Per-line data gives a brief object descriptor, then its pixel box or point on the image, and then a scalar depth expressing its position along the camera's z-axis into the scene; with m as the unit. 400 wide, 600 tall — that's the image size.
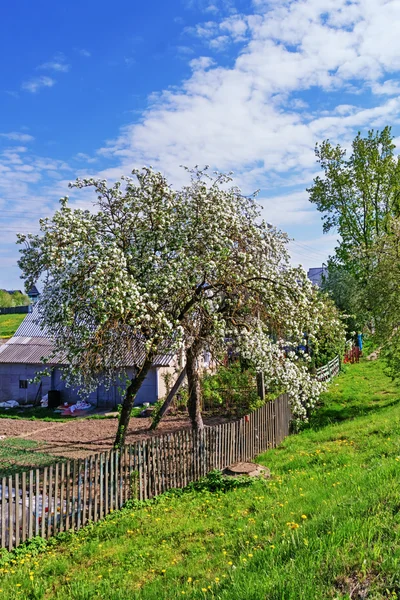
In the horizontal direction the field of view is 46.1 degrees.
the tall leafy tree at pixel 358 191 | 32.03
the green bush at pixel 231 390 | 20.15
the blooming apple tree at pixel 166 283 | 9.97
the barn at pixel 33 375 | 22.70
